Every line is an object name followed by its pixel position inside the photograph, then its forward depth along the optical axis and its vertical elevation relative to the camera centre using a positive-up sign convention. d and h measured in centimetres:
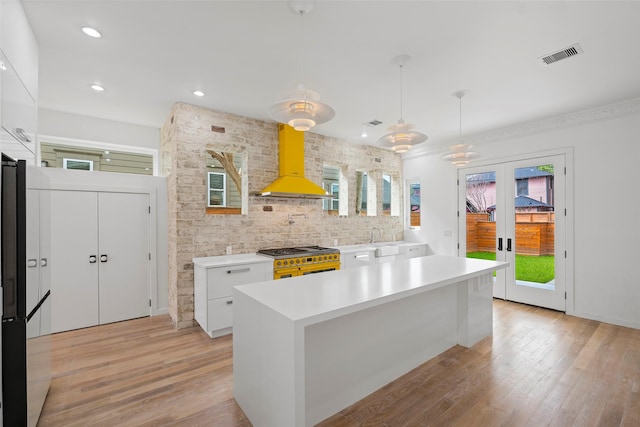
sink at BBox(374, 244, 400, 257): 540 -70
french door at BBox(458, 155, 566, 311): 448 -22
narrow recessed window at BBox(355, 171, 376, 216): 623 +36
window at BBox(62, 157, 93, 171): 460 +82
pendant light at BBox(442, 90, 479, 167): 351 +70
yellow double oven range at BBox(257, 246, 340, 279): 404 -69
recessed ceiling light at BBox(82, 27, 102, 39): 243 +152
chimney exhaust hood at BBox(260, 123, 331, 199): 451 +73
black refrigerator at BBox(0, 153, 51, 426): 167 -47
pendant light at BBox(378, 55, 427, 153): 257 +67
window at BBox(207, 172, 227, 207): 687 +60
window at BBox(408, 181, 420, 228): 664 +18
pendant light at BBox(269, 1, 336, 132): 195 +71
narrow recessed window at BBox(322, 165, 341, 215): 731 +84
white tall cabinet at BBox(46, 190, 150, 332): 383 -59
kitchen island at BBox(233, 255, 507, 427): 170 -91
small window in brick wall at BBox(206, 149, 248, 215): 631 +80
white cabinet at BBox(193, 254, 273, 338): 353 -86
